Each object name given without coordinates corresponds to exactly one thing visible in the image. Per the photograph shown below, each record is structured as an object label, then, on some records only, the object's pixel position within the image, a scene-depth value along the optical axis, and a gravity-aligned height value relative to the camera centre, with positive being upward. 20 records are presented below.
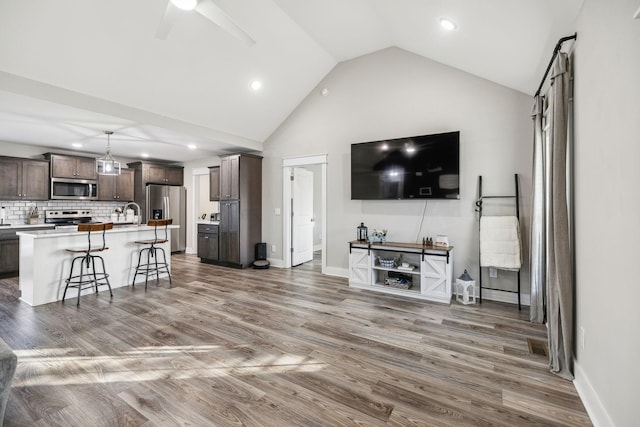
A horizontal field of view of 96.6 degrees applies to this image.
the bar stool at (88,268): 3.91 -0.80
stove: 5.87 -0.07
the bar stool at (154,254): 4.76 -0.71
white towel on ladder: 3.56 -0.38
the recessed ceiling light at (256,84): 4.70 +2.14
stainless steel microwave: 5.84 +0.53
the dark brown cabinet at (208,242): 6.31 -0.65
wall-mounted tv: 4.02 +0.68
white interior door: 6.04 -0.07
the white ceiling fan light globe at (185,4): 2.32 +1.73
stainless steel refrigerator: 7.08 +0.17
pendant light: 4.57 +0.78
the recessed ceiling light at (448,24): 3.00 +2.02
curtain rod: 2.13 +1.32
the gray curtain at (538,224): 3.05 -0.13
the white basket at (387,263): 4.28 -0.76
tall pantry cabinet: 5.88 +0.09
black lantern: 4.72 -0.33
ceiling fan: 2.33 +1.73
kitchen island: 3.73 -0.67
